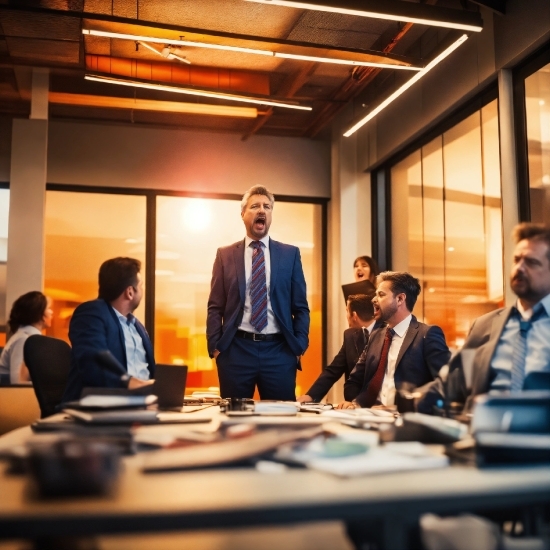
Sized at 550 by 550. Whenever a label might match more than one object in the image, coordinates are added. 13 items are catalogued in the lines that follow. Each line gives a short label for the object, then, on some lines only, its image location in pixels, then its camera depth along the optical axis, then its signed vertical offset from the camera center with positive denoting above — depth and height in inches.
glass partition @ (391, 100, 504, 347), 222.1 +41.4
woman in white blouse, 195.5 +4.0
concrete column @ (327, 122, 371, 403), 304.8 +48.5
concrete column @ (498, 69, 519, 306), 194.4 +48.3
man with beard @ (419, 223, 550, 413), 95.3 +1.9
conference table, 37.9 -9.2
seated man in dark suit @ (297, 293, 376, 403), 174.9 -0.3
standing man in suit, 153.2 +6.6
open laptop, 102.0 -6.4
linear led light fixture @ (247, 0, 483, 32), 152.9 +73.8
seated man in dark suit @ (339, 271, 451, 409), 136.6 -1.9
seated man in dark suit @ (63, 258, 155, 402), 109.4 +1.2
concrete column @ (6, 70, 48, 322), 257.0 +52.0
